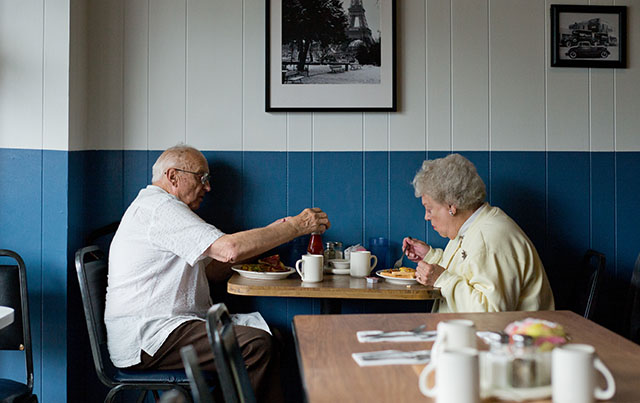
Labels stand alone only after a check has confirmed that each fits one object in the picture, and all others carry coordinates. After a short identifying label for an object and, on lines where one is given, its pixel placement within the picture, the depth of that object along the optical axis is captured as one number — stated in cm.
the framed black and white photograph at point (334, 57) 313
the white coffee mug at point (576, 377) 117
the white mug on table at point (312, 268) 264
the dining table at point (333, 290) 251
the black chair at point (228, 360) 140
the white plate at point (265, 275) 271
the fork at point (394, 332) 172
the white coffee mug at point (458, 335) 139
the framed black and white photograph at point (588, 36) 324
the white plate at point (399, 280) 265
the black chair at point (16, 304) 246
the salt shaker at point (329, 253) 302
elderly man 246
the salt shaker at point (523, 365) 125
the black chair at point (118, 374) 238
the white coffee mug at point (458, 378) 116
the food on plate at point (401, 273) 270
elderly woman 229
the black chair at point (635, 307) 279
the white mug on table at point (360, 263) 280
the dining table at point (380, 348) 128
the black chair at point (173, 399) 88
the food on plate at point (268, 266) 283
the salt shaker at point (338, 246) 306
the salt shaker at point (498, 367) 124
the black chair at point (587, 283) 275
